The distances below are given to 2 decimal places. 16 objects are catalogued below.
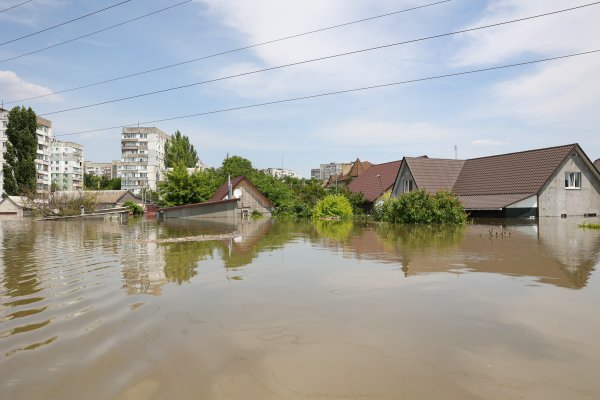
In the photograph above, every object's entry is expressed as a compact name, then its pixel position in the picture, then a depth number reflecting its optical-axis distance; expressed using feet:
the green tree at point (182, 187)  158.20
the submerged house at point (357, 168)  205.91
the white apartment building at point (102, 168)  539.94
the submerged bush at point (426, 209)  86.07
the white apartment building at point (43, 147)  284.20
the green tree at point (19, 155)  197.26
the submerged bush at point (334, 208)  130.93
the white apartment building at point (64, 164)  370.73
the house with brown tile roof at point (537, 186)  95.91
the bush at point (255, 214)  151.25
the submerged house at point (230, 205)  142.82
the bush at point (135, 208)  182.52
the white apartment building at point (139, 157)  368.07
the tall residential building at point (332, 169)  630.33
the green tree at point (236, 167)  183.63
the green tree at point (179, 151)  265.13
